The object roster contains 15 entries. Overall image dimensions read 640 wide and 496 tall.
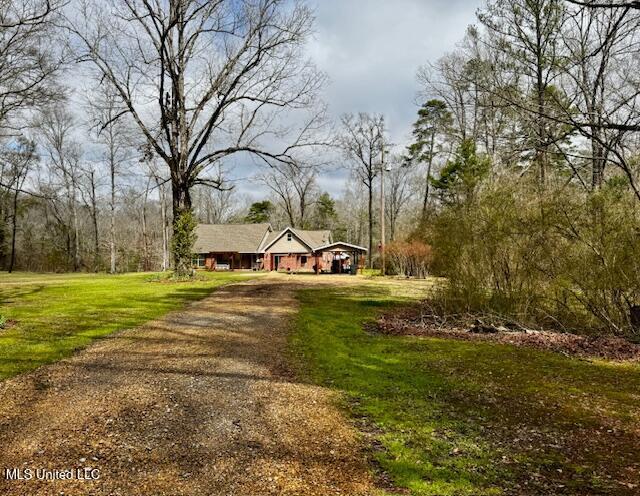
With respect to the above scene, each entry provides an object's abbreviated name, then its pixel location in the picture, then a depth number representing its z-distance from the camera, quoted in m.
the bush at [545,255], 8.31
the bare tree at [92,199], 41.84
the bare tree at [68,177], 40.91
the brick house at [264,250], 41.75
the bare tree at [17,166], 38.66
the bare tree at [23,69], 13.62
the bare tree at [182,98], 19.73
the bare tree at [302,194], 53.59
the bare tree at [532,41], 11.30
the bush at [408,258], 27.77
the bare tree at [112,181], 38.00
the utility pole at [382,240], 32.81
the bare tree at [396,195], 53.38
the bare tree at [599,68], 9.95
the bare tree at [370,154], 42.55
